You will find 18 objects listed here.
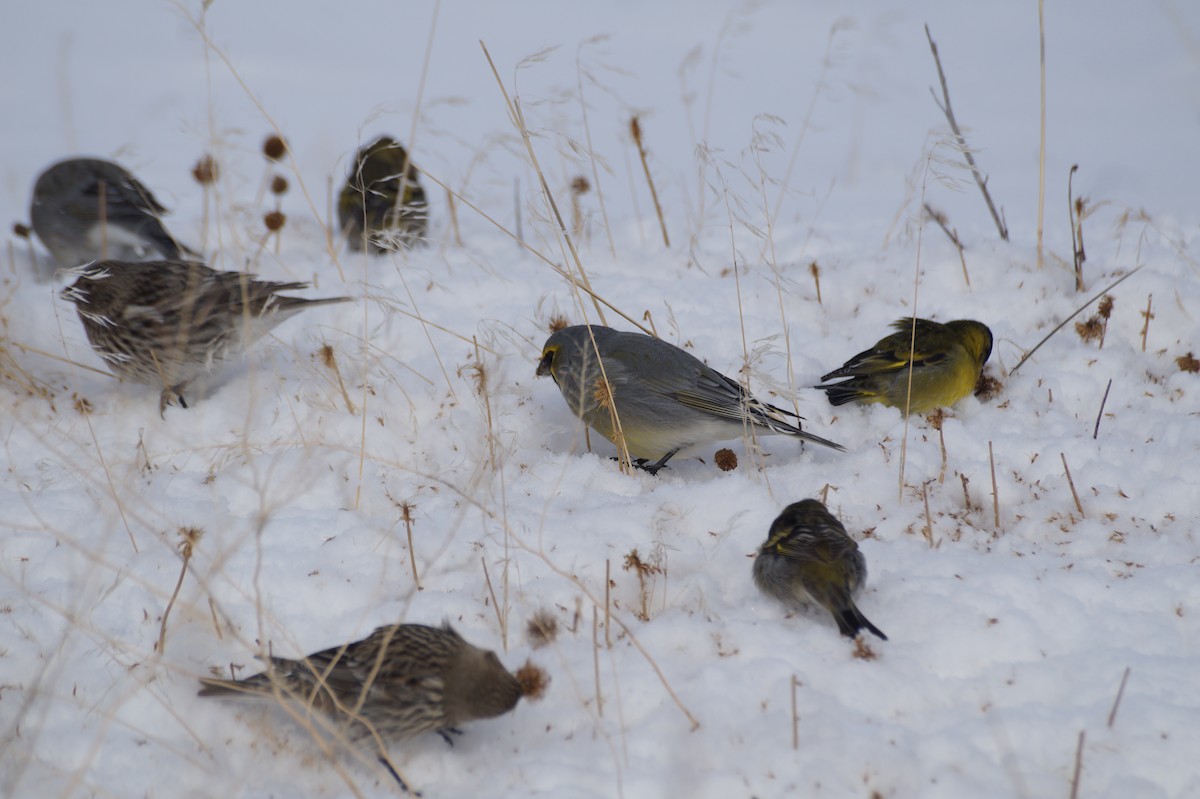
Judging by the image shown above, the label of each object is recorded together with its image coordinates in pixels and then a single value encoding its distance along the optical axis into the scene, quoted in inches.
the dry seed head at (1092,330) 437.7
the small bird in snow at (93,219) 556.7
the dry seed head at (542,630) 282.8
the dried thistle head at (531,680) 256.2
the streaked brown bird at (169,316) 408.8
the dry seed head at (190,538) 281.8
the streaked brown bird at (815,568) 278.2
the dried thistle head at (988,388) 418.3
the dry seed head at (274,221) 543.6
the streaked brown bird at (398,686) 240.7
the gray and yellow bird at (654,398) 386.6
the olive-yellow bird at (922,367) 400.5
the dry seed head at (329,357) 408.5
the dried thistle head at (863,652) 270.0
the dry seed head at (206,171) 545.6
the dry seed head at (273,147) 564.1
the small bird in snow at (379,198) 598.2
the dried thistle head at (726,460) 379.6
